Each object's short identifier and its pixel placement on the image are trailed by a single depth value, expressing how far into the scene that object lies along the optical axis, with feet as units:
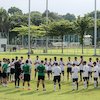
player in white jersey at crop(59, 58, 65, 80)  103.91
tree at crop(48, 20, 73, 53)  261.01
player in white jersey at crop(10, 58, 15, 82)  100.12
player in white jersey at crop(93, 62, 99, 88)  89.52
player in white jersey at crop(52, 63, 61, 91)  84.48
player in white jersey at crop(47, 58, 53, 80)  104.67
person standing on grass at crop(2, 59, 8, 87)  92.99
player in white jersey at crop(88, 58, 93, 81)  95.31
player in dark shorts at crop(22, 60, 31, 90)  86.79
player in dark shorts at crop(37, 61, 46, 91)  84.90
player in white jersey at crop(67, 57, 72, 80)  106.73
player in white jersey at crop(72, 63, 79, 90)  85.66
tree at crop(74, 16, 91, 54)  243.19
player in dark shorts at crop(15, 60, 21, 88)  90.39
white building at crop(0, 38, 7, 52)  291.79
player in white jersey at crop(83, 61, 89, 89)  88.53
